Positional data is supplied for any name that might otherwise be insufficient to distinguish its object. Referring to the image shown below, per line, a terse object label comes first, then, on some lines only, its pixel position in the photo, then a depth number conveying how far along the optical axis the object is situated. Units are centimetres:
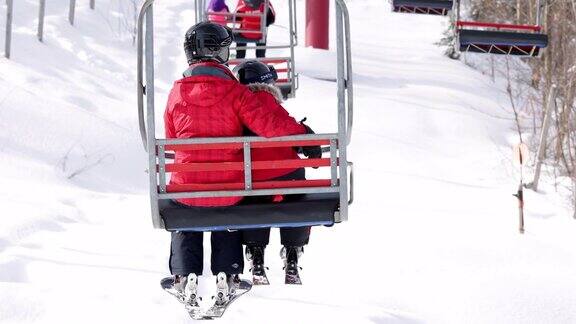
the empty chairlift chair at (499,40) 2184
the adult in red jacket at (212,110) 1055
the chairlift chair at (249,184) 1018
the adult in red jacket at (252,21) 2322
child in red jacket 1105
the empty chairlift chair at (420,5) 2317
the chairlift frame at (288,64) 1775
